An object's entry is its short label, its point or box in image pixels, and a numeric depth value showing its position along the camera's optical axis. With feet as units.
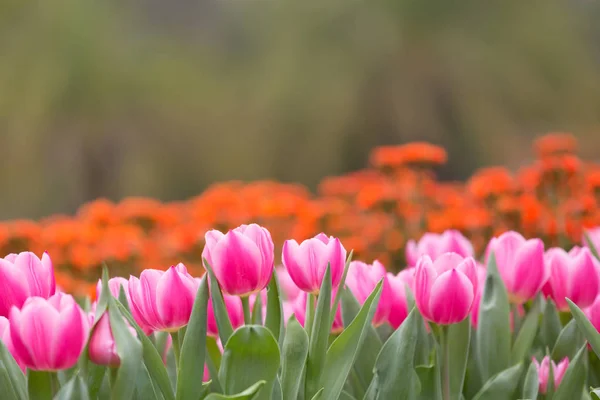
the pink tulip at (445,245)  9.66
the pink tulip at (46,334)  8.65
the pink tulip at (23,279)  8.90
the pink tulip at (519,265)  9.36
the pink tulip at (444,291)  9.01
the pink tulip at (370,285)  9.35
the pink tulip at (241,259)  8.93
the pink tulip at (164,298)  8.92
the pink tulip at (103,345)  8.73
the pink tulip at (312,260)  9.05
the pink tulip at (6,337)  8.81
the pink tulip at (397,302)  9.40
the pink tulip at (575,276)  9.37
